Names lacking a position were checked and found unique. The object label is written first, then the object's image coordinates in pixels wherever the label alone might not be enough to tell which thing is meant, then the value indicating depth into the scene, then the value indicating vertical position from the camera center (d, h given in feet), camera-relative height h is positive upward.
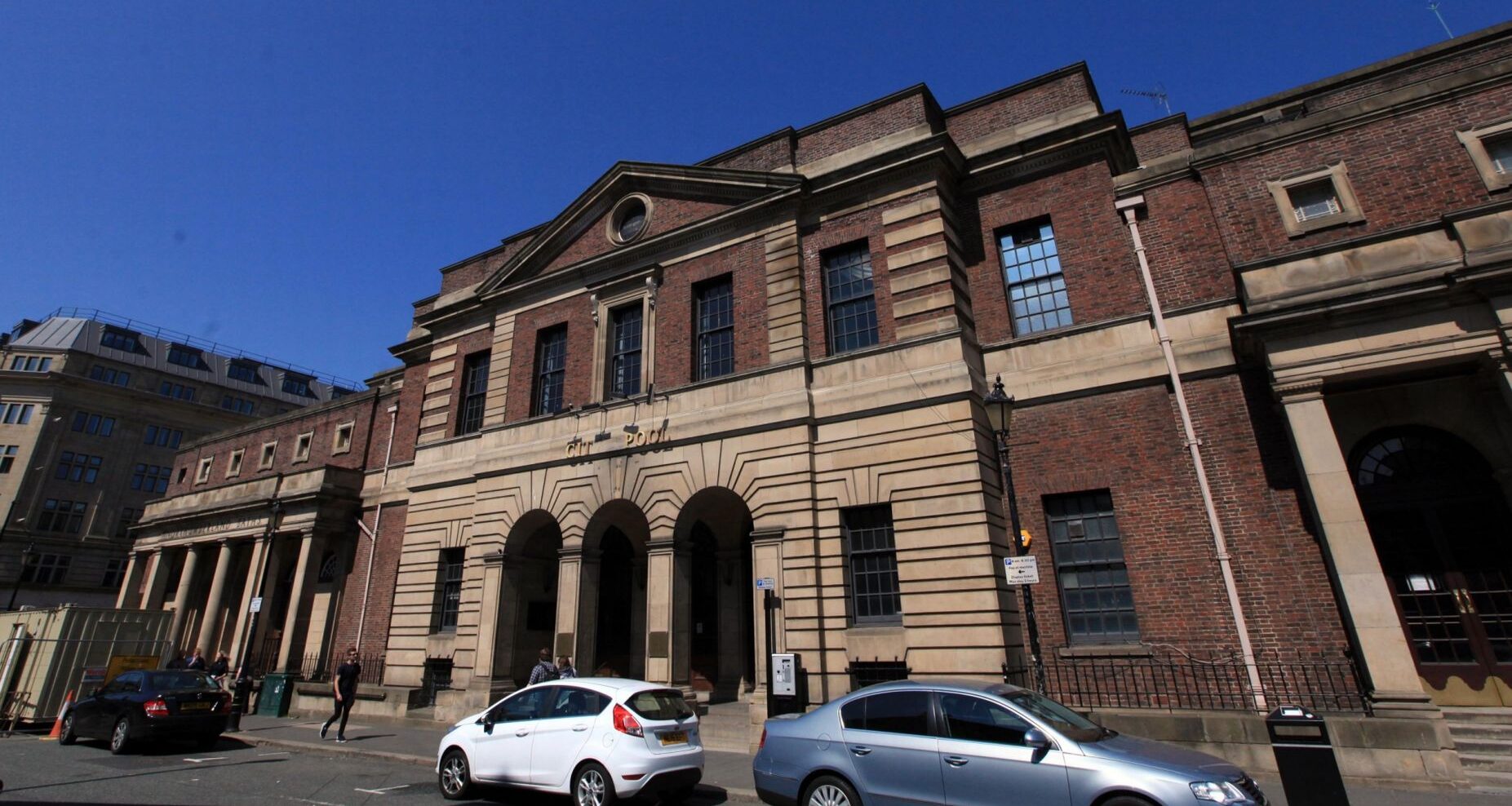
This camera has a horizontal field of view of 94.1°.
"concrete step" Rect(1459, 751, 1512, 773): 29.63 -5.24
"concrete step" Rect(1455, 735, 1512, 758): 30.27 -4.65
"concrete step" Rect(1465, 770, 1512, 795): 28.27 -5.80
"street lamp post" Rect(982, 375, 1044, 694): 33.96 +10.64
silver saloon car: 19.15 -3.18
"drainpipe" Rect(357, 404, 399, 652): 74.38 +13.45
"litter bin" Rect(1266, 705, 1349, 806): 21.43 -3.53
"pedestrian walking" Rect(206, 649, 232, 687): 77.74 +0.08
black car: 43.62 -2.34
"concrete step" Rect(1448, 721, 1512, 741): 31.07 -4.14
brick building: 35.83 +13.71
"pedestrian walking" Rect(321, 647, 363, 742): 49.75 -1.44
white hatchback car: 27.35 -3.31
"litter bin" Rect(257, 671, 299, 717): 67.43 -2.41
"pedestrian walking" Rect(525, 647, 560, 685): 45.14 -0.74
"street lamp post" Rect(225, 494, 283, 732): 53.98 -0.53
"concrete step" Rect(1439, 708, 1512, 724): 32.46 -3.66
